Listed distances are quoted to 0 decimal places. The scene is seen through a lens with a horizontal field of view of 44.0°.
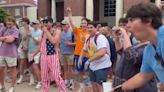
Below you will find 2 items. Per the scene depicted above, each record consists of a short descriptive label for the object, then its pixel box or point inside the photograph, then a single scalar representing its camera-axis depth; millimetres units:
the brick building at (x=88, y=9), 15952
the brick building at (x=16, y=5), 31907
